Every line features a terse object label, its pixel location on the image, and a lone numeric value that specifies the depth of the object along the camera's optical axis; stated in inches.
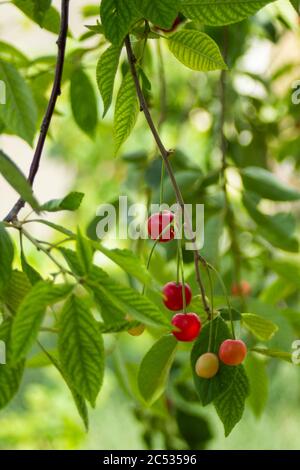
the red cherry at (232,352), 35.9
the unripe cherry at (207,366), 36.0
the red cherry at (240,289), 54.3
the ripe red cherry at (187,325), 36.5
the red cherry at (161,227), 36.7
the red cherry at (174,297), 38.1
